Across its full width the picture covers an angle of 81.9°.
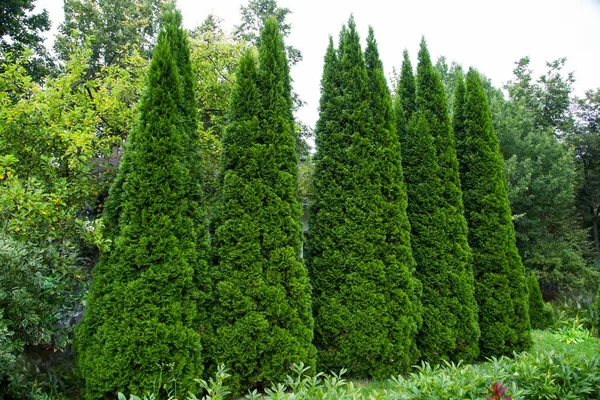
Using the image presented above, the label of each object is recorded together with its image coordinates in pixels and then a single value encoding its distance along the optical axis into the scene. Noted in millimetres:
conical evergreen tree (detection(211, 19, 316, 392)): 4410
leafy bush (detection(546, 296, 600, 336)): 9039
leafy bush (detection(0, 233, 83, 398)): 3365
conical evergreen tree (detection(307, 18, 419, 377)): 5078
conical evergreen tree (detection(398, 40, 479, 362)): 5797
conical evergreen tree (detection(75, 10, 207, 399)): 3809
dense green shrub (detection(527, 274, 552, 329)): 9188
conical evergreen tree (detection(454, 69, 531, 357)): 6332
